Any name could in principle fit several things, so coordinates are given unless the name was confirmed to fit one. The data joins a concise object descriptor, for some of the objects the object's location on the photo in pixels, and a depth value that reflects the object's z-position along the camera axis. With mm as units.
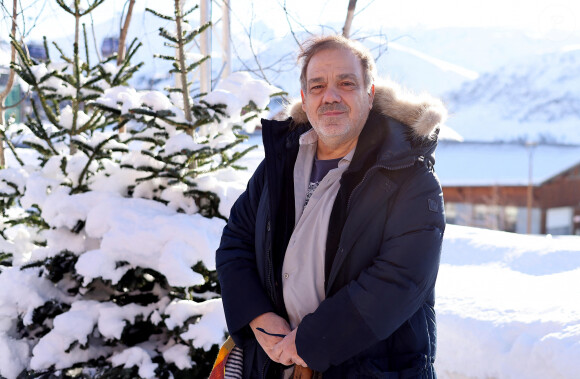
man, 1659
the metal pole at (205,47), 4451
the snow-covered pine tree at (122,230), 2979
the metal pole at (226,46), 5288
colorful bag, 2012
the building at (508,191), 27203
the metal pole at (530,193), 26753
